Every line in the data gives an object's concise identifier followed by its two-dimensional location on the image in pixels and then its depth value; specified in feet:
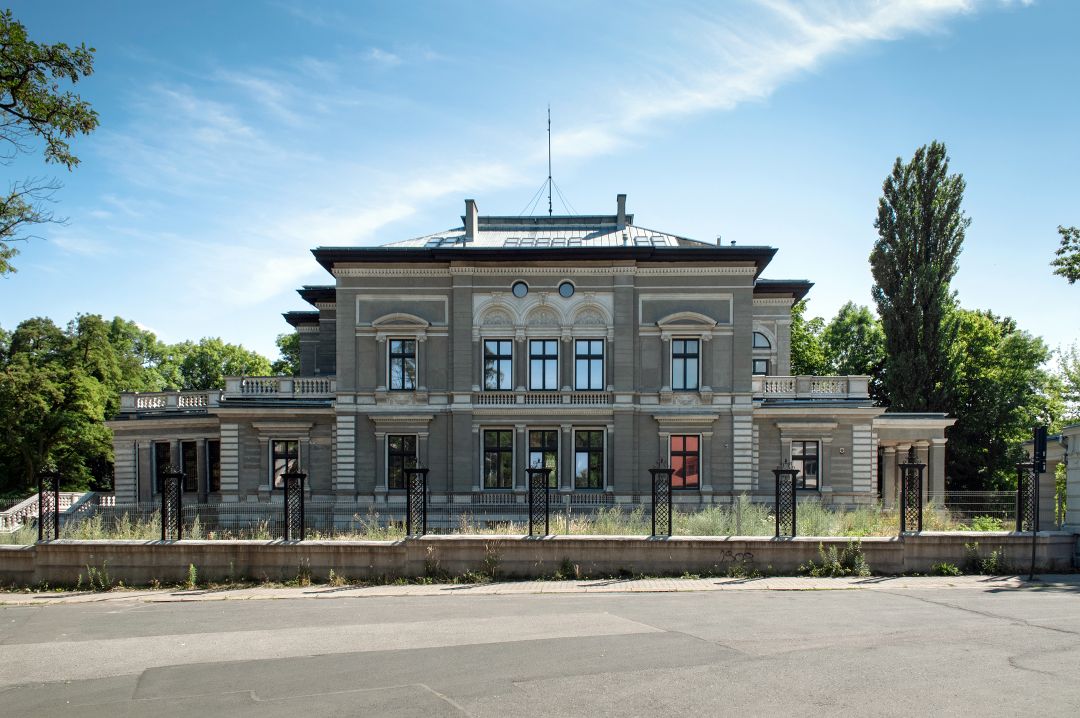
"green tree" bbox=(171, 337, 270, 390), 255.50
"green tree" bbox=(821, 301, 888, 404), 196.24
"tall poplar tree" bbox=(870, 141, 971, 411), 144.15
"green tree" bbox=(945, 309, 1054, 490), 155.84
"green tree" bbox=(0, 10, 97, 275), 52.42
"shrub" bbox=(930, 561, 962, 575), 60.23
